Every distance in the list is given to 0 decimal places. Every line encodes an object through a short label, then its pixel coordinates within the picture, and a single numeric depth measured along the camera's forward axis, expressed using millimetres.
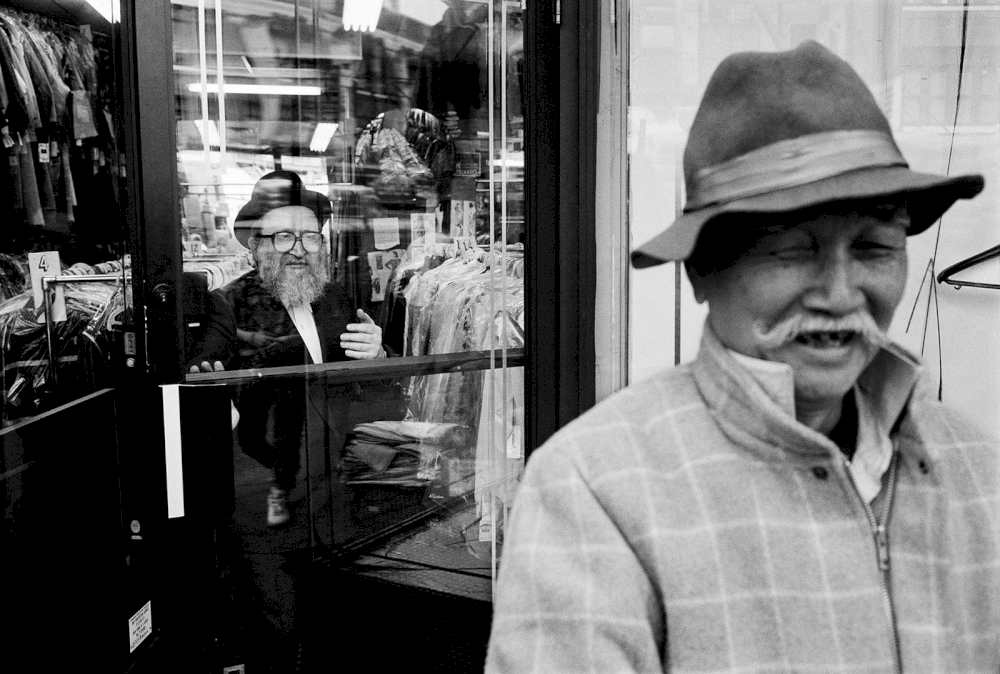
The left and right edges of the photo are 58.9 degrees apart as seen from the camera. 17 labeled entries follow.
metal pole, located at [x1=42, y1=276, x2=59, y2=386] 3129
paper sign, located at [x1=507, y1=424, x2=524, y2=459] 2816
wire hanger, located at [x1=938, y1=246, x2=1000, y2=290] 1763
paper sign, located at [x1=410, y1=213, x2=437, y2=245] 3107
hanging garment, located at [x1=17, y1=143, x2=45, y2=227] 3488
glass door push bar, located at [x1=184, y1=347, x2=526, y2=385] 3092
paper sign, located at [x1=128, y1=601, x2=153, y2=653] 2590
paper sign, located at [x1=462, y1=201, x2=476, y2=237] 3023
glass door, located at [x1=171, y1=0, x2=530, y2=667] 3010
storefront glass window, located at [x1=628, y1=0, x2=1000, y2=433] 1793
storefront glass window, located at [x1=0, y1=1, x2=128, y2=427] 3111
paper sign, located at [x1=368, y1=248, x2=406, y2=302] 3123
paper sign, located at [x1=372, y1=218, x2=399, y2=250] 3115
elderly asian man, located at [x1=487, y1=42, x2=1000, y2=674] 998
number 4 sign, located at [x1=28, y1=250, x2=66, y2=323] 3191
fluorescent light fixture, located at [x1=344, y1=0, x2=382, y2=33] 3133
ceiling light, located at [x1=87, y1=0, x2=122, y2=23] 2507
